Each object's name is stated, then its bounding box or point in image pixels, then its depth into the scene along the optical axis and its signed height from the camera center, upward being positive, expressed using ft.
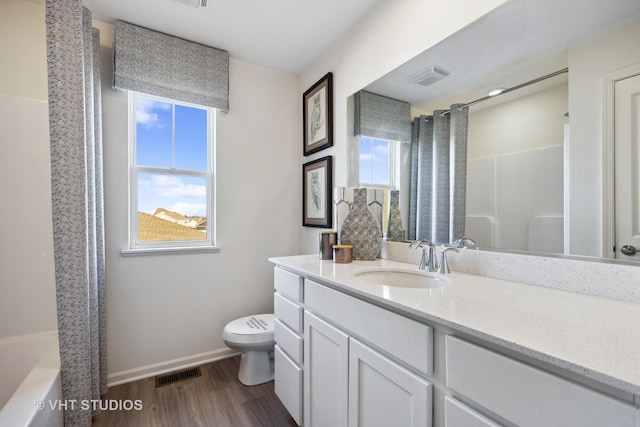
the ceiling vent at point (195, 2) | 5.49 +4.17
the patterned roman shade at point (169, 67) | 6.12 +3.45
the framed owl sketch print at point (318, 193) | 7.08 +0.48
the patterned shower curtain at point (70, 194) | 4.50 +0.30
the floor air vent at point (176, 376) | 6.39 -3.91
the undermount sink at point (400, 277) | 4.24 -1.08
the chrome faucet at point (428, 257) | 4.37 -0.76
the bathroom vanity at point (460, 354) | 1.74 -1.19
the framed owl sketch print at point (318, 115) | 7.01 +2.57
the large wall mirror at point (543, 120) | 2.95 +1.12
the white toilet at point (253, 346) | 6.06 -2.96
